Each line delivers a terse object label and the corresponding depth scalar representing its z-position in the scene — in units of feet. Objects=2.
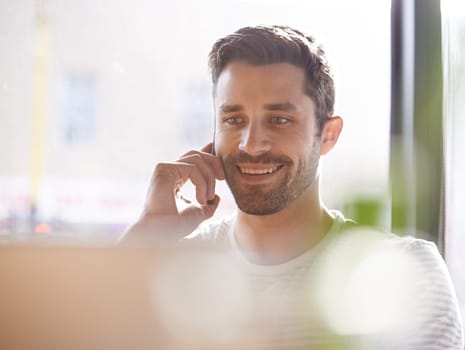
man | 4.05
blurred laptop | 2.77
